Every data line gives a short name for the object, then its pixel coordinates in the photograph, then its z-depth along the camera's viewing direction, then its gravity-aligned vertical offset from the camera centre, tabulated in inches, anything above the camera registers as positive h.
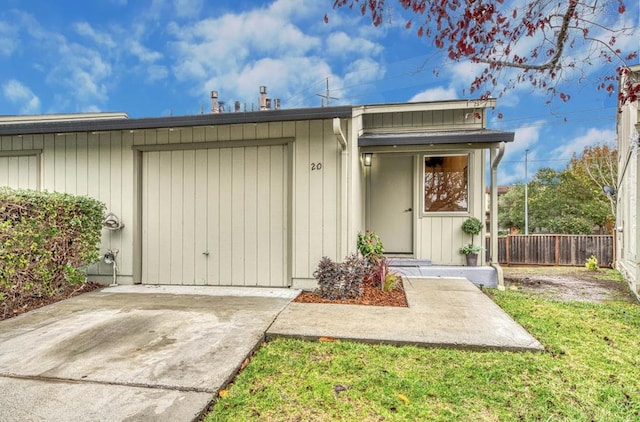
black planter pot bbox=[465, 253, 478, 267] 243.8 -33.8
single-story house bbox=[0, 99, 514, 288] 189.3 +18.2
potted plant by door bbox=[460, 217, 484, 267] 242.8 -16.0
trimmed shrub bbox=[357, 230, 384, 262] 203.7 -21.3
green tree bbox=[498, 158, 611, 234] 688.4 +13.6
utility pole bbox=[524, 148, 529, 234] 878.4 +31.3
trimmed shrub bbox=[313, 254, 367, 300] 171.2 -33.9
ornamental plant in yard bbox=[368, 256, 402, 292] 185.6 -35.8
